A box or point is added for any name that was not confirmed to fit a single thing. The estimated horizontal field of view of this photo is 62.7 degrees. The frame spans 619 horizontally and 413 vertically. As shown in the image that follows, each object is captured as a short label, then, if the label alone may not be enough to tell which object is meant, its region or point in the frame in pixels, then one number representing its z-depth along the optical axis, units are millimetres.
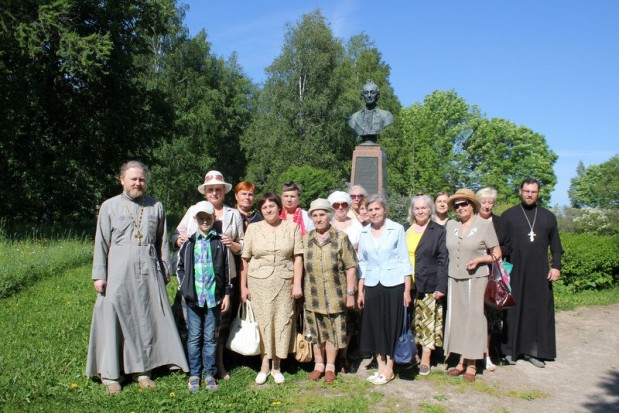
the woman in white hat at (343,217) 5121
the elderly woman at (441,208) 5445
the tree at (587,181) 45109
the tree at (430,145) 34625
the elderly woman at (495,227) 5418
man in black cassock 5371
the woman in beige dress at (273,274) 4465
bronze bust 10945
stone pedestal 10648
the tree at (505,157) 39250
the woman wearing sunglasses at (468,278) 4734
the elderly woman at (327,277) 4512
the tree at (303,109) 27250
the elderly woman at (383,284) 4551
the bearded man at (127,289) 4254
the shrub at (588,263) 9570
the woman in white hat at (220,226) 4570
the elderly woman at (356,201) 5592
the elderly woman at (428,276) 4801
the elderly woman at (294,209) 4918
